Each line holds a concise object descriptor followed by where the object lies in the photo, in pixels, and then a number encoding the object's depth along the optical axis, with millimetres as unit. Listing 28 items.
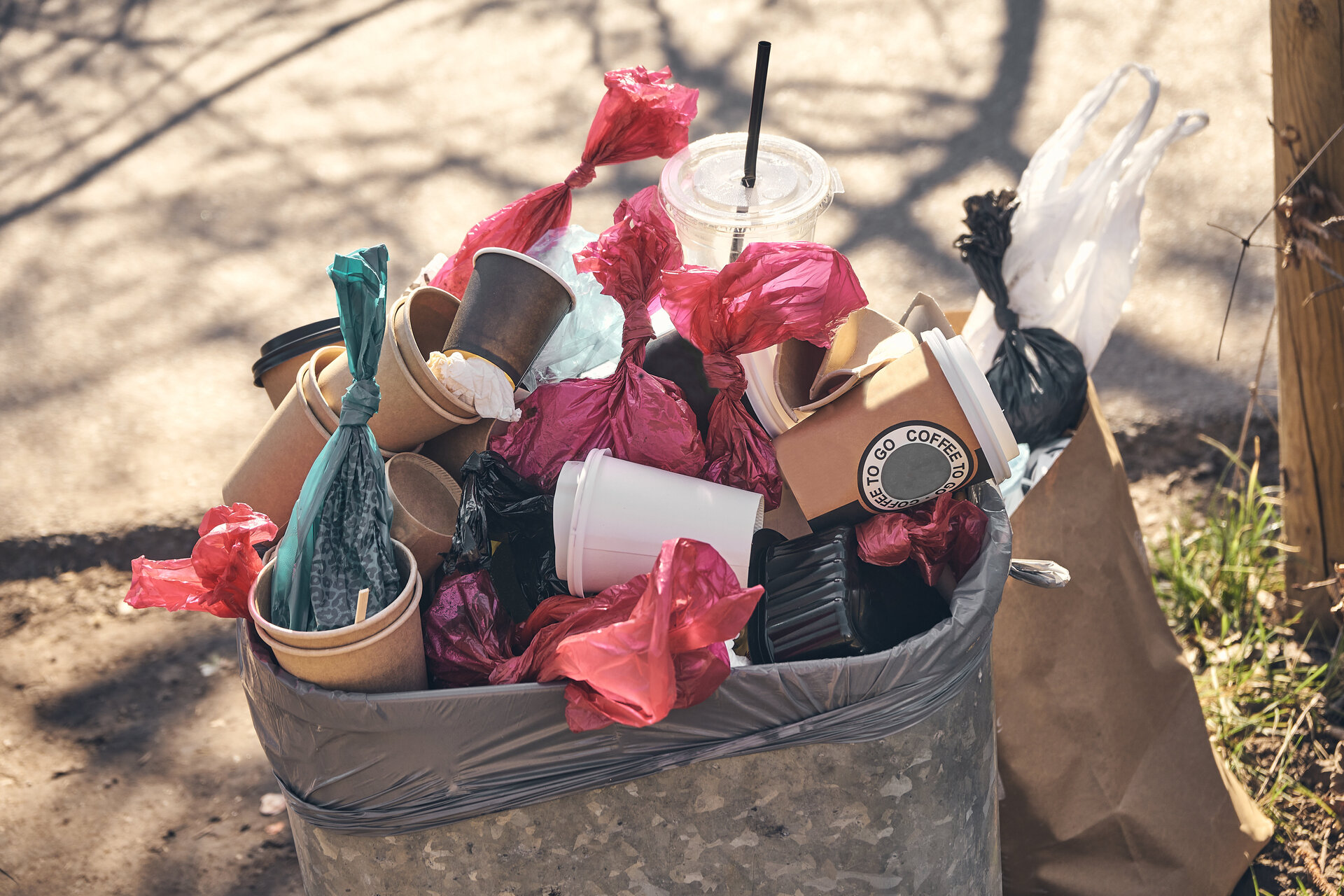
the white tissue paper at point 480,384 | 1367
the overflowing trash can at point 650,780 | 1132
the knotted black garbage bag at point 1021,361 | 1788
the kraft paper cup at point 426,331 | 1364
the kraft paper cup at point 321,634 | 1080
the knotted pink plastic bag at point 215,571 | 1178
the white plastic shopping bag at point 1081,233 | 1869
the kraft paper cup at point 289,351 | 1576
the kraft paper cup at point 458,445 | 1482
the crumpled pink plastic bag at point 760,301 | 1263
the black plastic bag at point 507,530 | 1321
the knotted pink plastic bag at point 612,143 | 1597
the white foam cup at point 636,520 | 1264
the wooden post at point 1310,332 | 1756
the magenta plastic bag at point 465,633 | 1253
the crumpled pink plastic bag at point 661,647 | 1056
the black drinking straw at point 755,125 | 1501
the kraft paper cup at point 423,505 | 1322
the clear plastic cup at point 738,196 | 1611
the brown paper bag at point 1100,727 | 1742
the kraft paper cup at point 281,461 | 1419
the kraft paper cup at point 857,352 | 1364
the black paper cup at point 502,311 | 1427
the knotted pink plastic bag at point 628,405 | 1381
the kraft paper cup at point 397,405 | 1358
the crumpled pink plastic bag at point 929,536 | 1307
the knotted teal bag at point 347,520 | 1159
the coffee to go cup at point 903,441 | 1274
